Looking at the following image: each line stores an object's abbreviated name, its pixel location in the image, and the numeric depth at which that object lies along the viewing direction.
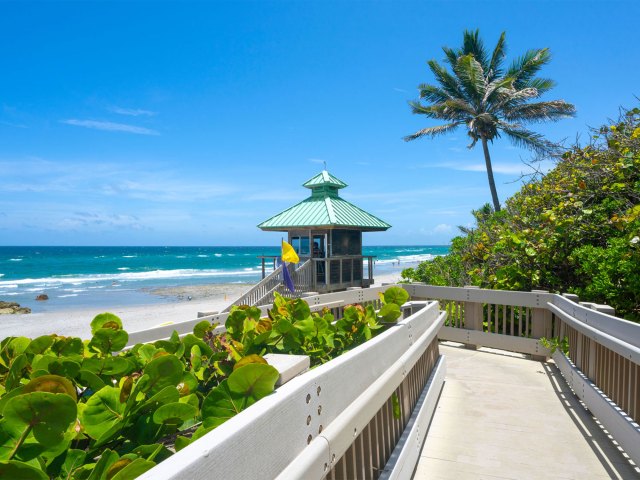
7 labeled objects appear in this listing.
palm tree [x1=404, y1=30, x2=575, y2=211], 21.94
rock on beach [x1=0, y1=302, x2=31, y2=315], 25.58
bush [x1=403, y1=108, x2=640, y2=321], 5.63
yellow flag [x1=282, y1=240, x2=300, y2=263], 10.12
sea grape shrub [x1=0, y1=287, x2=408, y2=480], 0.94
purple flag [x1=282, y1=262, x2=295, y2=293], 10.76
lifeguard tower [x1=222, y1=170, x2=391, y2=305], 16.42
